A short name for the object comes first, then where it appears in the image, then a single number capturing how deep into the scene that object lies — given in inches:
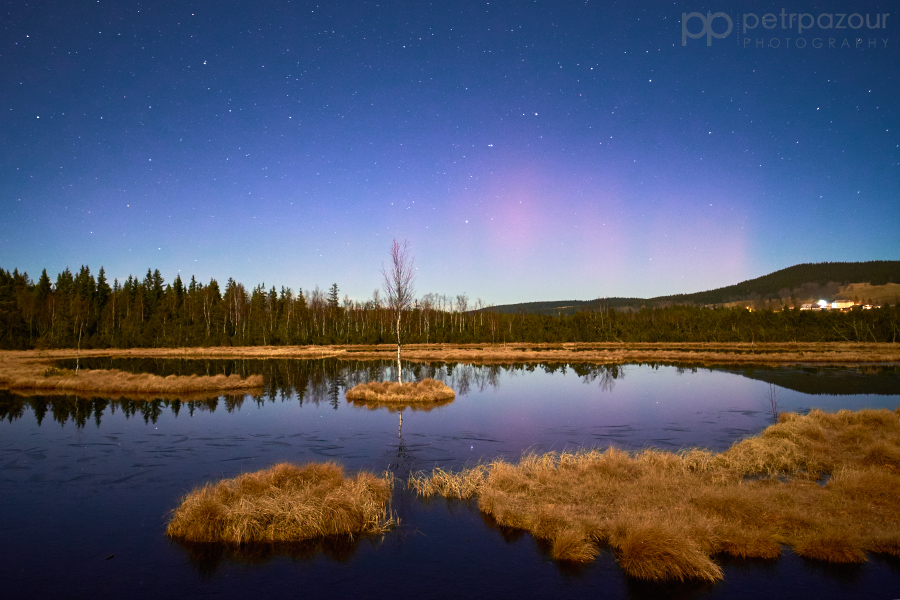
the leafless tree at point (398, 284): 1282.0
